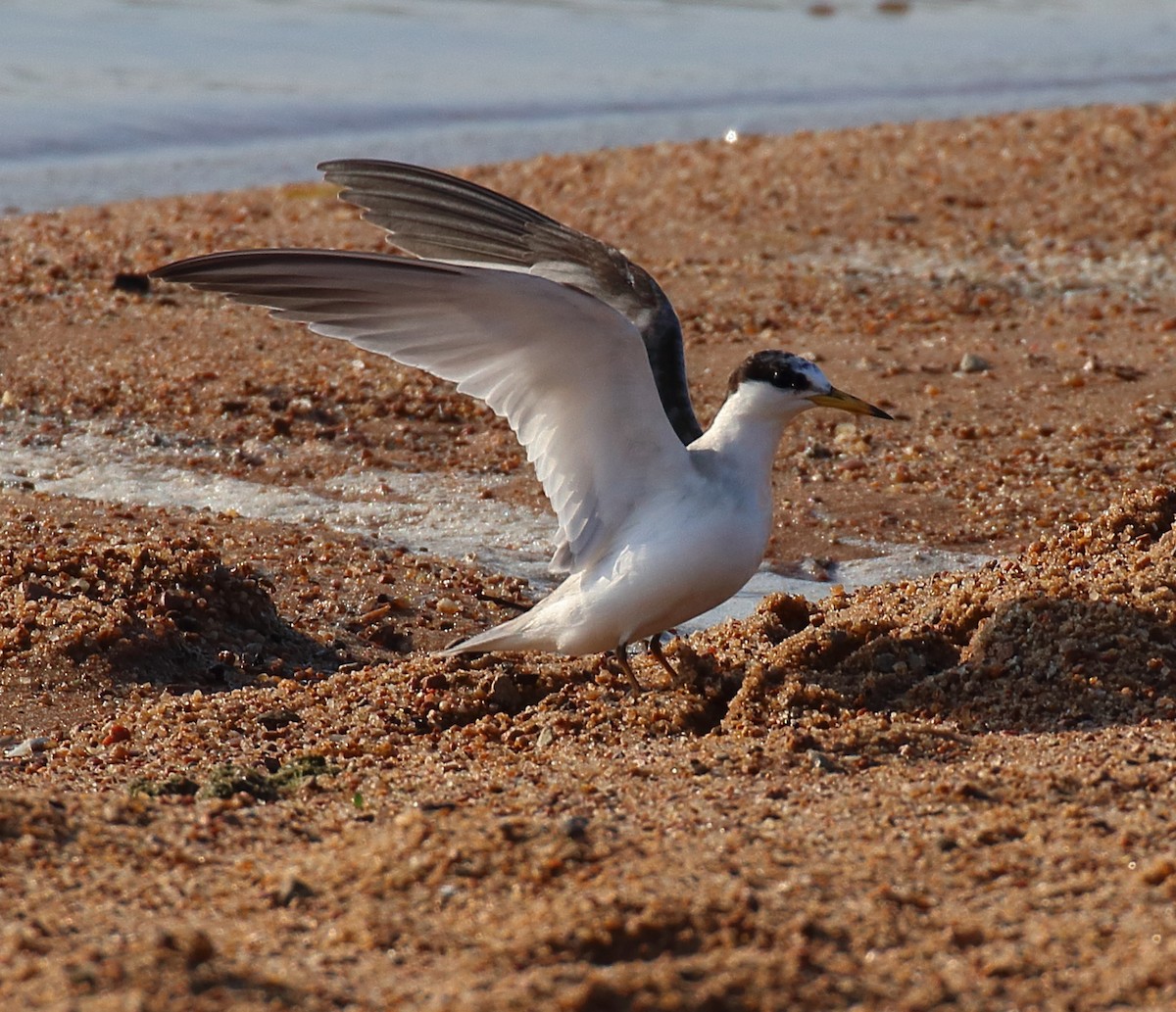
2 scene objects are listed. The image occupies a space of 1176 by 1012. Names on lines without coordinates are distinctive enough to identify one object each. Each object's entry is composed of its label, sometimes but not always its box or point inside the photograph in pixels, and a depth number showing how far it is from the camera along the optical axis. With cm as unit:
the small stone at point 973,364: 1514
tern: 859
